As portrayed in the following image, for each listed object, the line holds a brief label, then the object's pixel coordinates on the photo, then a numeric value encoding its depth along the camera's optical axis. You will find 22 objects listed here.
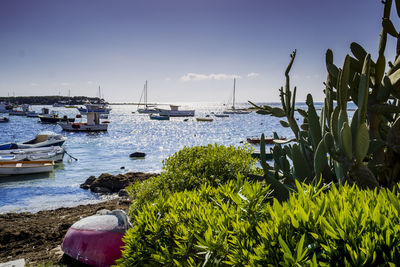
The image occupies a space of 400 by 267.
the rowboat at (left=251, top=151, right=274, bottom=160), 22.09
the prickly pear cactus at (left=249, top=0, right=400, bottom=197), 3.11
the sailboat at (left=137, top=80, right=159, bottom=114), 127.75
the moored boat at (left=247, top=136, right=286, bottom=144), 30.72
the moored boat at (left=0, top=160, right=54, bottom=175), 18.55
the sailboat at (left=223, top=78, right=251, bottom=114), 109.46
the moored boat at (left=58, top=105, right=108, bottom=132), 47.28
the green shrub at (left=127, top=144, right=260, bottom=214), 4.89
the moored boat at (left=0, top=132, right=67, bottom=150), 25.87
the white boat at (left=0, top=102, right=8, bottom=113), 112.25
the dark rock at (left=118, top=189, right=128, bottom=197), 14.41
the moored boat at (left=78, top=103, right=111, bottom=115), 99.19
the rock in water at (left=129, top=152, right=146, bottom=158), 28.76
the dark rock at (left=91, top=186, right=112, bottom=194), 15.94
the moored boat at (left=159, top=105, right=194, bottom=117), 102.53
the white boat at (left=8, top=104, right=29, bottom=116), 100.41
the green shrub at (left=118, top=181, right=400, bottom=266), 1.54
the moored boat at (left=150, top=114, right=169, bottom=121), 96.75
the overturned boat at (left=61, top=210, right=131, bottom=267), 5.13
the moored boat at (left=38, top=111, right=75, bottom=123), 62.24
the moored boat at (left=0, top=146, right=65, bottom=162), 21.02
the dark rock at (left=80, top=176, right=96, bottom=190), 16.81
